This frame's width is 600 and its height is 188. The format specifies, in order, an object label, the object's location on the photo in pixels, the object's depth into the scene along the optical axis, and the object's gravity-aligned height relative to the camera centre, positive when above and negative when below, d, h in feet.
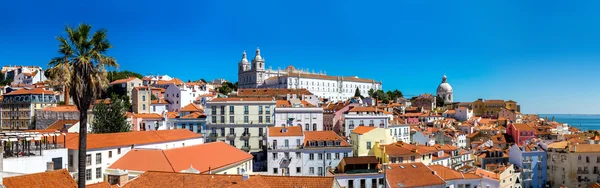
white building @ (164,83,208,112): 297.53 -1.34
